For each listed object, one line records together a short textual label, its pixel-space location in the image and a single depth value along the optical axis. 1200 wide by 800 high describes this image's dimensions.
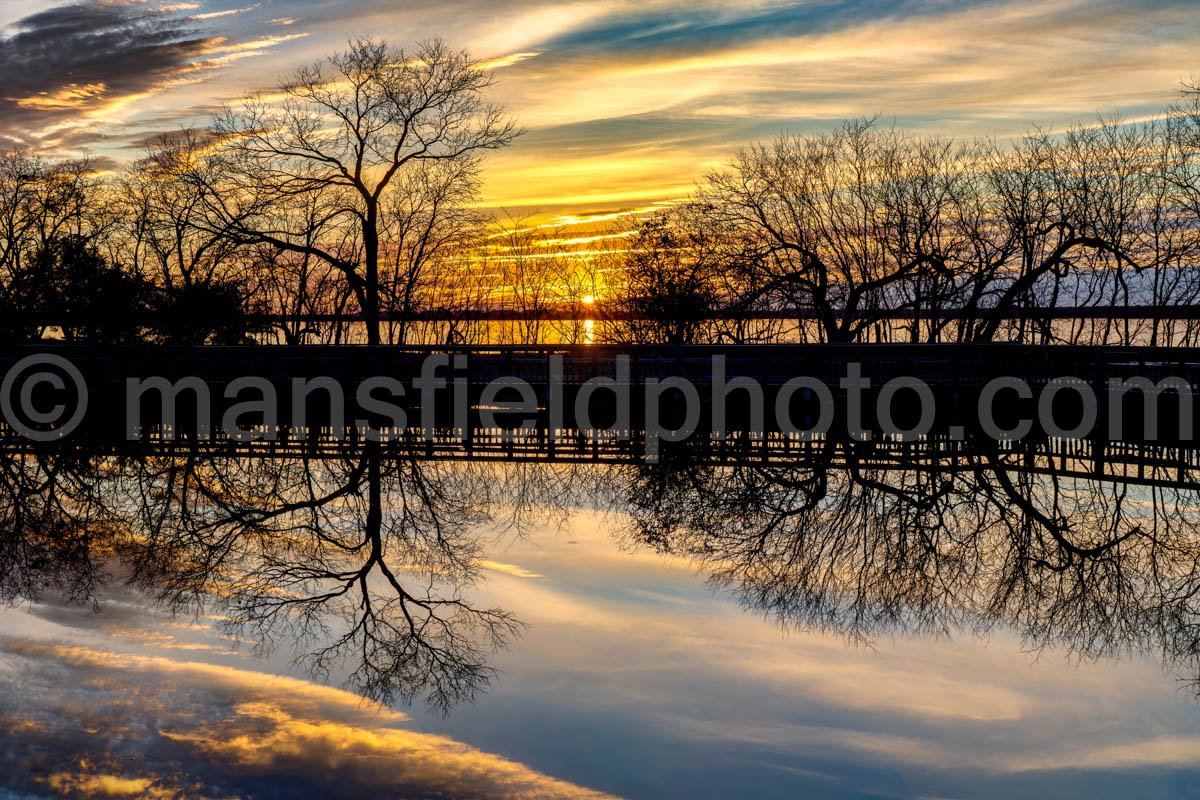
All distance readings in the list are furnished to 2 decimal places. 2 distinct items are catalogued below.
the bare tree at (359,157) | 31.39
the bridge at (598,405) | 17.61
